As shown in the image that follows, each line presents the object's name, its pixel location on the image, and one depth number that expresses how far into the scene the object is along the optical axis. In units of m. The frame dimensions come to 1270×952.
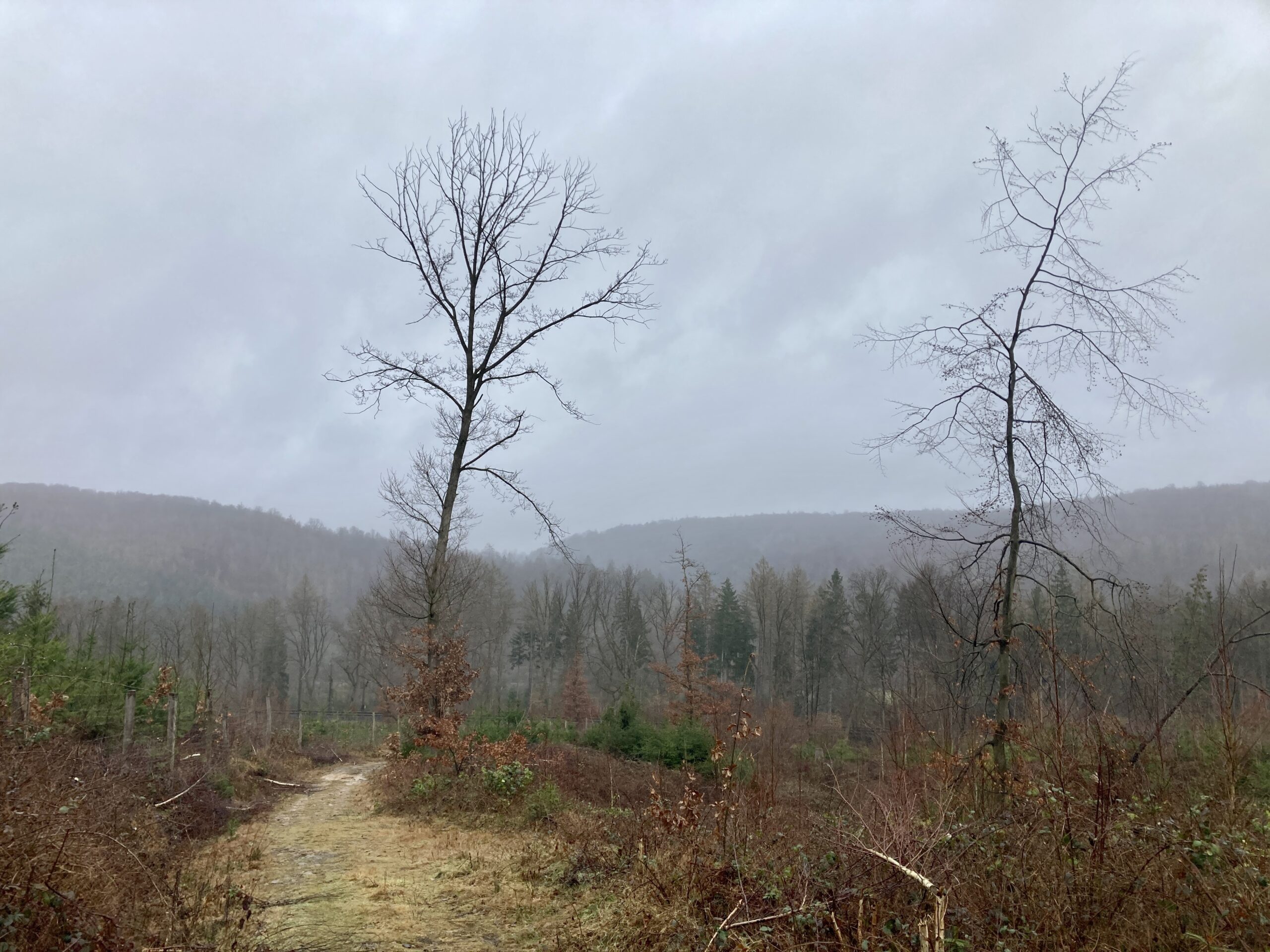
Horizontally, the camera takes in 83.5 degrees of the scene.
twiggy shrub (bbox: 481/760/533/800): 10.00
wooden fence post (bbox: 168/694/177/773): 10.03
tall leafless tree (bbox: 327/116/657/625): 13.46
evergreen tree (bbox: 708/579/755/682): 56.12
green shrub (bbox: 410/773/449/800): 10.42
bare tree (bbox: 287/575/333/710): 61.47
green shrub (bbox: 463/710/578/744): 18.22
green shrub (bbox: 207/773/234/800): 10.58
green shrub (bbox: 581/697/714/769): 17.75
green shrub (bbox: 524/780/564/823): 8.93
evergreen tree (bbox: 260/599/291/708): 57.50
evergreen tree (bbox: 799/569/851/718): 50.97
